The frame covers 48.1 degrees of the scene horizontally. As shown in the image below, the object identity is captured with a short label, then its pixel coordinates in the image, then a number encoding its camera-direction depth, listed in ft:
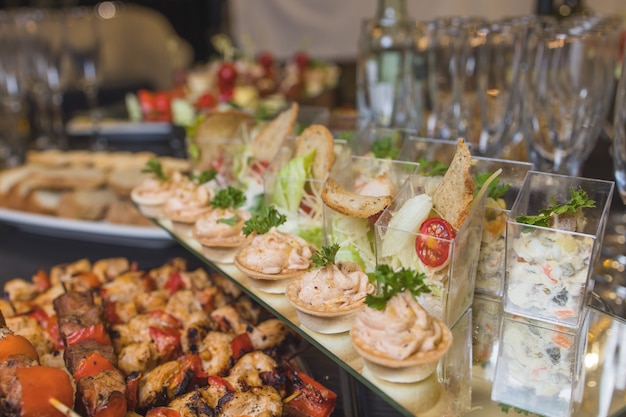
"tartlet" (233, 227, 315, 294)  1.52
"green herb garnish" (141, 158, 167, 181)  2.07
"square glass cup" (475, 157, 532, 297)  1.49
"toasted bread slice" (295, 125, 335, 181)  1.76
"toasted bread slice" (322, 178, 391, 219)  1.45
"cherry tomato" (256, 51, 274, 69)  4.10
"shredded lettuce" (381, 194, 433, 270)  1.32
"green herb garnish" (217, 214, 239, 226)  1.73
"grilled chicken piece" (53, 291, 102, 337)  1.59
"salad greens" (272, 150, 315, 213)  1.72
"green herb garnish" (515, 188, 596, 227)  1.35
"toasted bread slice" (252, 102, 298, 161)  2.00
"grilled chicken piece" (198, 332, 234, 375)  1.54
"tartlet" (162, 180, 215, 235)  1.90
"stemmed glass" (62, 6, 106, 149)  3.48
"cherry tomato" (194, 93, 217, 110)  3.62
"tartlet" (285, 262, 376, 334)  1.35
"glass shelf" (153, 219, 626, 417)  1.20
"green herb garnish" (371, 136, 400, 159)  1.80
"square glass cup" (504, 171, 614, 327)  1.31
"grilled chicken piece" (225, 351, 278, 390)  1.45
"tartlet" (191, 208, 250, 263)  1.72
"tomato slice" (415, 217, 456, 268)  1.29
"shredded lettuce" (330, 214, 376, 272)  1.53
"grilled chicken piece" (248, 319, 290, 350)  1.61
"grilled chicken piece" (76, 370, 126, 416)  1.29
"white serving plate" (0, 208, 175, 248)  2.33
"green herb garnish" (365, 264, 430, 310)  1.20
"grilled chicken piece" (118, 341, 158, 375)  1.54
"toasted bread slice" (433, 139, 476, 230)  1.34
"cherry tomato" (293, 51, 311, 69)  4.06
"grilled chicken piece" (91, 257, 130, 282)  2.05
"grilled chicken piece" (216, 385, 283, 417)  1.32
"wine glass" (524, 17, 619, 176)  2.03
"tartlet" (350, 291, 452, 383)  1.18
